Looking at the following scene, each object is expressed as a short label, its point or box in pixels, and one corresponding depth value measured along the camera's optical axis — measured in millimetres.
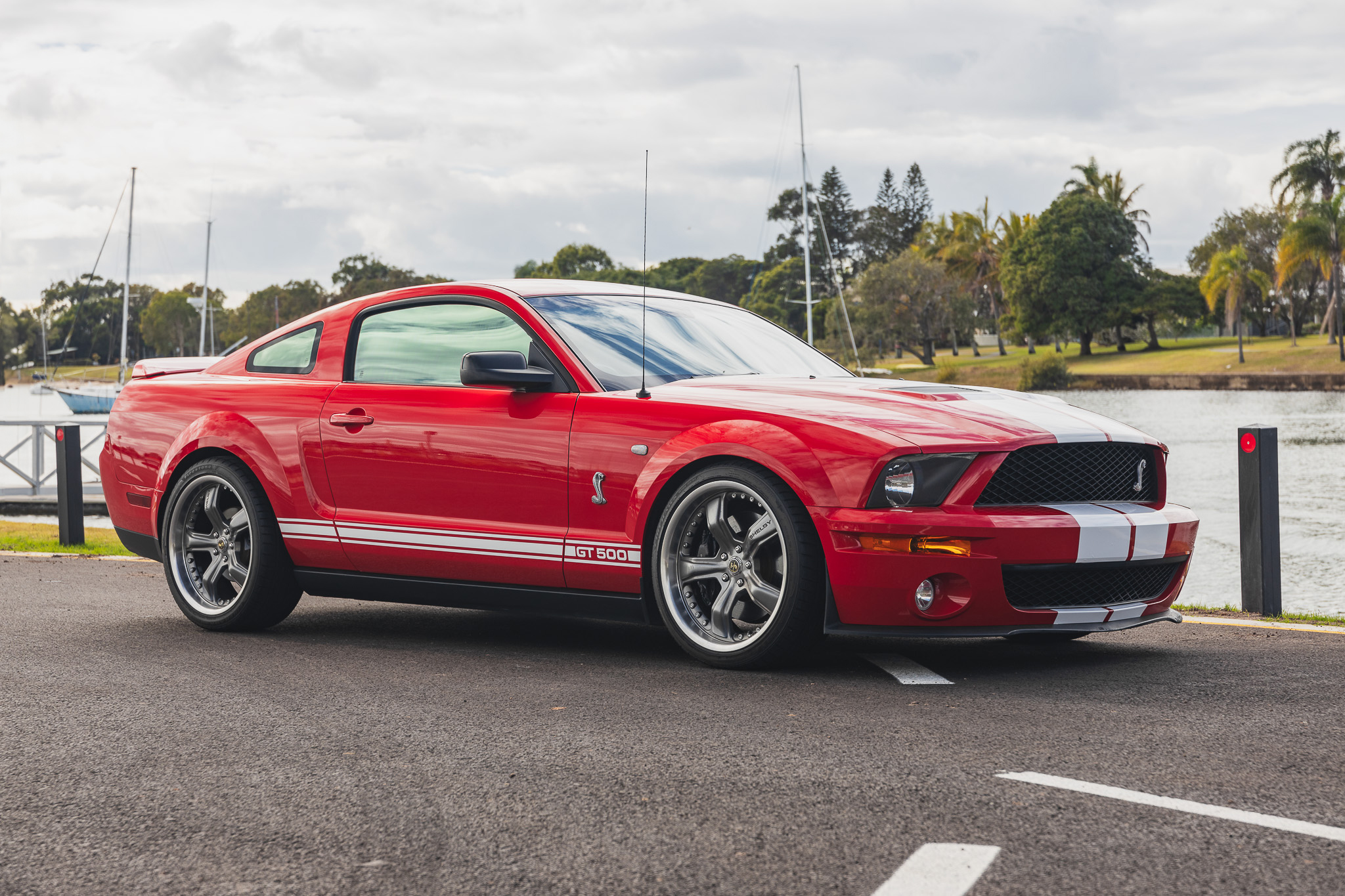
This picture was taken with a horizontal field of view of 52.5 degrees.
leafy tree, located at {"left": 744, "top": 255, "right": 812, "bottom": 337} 101625
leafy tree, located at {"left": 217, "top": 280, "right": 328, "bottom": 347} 107250
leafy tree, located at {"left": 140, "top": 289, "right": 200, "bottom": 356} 102938
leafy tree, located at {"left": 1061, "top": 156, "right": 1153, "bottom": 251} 91188
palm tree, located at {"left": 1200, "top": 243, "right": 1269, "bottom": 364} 73688
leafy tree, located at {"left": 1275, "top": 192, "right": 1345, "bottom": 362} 64562
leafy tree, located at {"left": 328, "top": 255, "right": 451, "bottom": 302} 108000
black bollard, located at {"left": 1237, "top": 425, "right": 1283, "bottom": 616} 6711
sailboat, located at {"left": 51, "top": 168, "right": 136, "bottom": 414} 67625
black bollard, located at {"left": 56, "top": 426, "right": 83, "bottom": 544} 11039
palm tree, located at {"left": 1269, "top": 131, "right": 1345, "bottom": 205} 69812
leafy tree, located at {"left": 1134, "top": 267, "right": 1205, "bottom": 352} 78688
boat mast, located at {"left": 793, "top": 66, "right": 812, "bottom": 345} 37344
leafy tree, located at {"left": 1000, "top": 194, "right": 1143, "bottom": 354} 79000
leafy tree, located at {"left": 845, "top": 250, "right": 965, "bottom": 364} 84750
